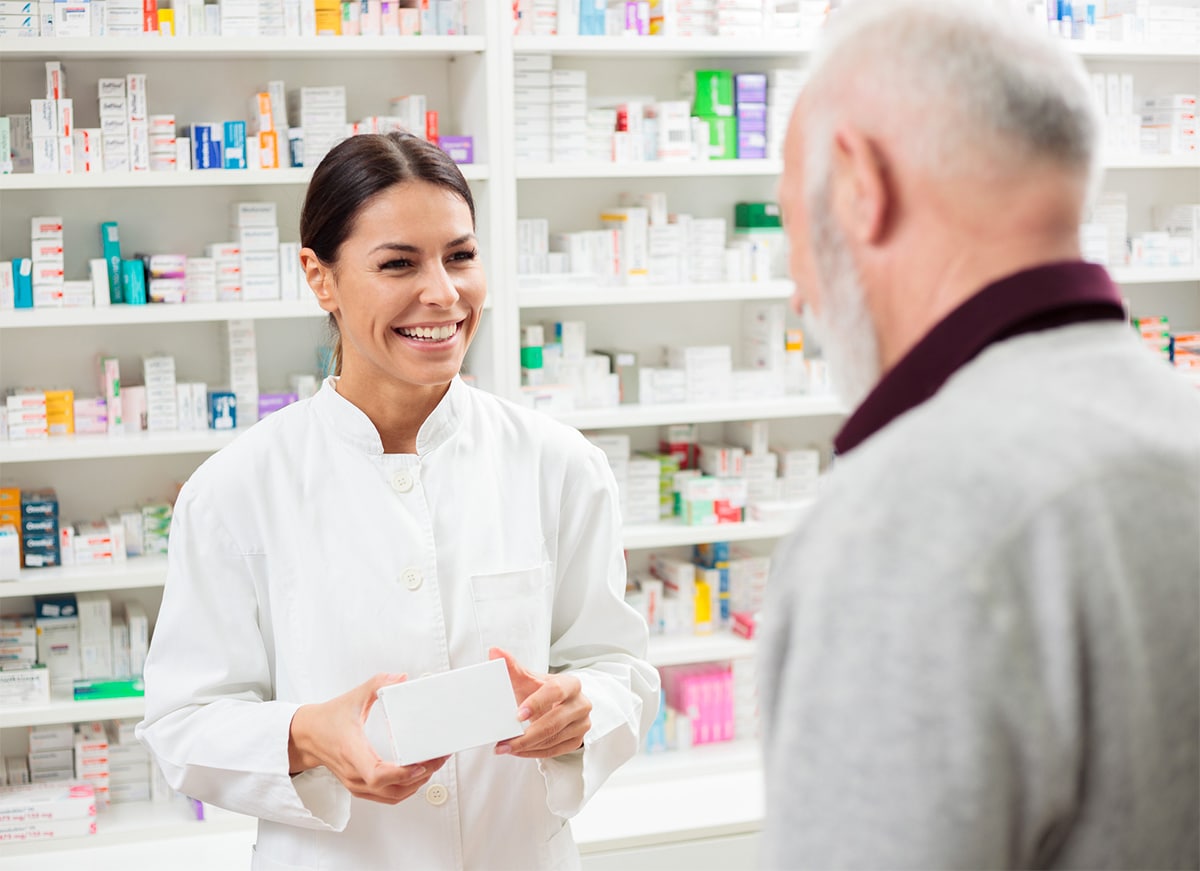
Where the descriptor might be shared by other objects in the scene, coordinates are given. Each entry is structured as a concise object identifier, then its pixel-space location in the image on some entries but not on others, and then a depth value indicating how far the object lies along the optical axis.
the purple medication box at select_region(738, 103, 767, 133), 3.62
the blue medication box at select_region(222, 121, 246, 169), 3.19
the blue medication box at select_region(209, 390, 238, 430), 3.27
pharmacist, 1.57
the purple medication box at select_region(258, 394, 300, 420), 3.35
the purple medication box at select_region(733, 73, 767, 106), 3.60
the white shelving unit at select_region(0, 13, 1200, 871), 3.16
